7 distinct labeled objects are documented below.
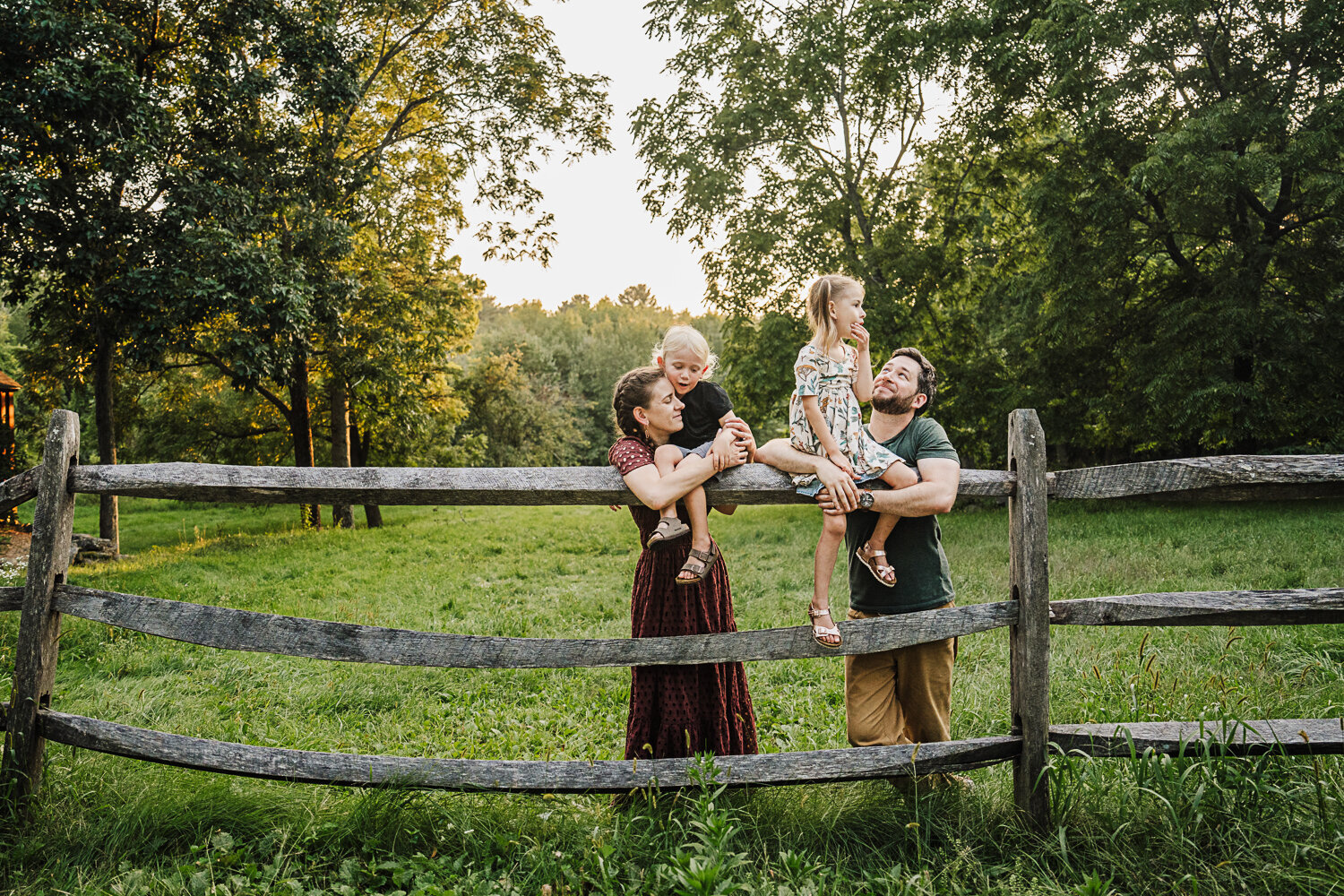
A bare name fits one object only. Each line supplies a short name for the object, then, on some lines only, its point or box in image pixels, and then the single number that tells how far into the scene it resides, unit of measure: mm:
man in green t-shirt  3352
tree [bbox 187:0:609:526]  17406
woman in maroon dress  3244
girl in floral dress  3068
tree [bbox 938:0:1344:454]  13695
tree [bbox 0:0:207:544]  10758
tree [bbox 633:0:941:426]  19141
